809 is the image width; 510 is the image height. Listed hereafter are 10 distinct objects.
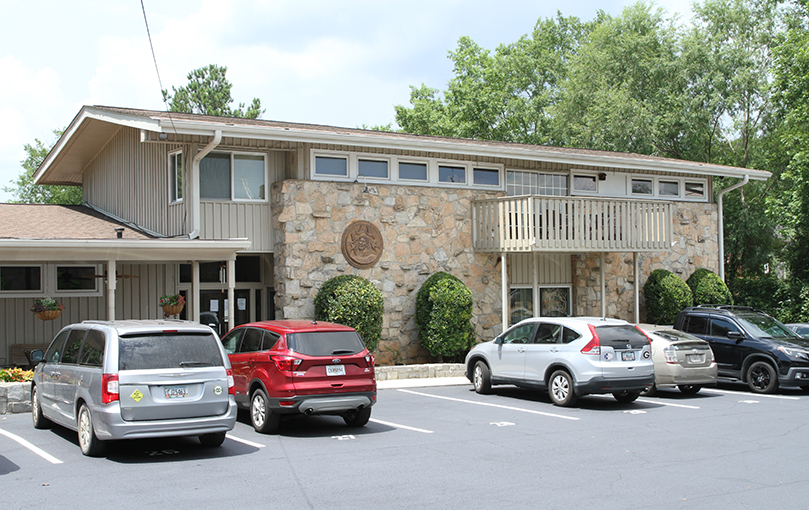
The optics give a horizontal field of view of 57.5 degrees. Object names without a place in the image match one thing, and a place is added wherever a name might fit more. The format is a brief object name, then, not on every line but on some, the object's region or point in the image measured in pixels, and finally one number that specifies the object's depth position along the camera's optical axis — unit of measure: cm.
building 1655
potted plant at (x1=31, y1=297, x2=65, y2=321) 1530
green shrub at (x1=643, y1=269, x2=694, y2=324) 2192
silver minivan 837
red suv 1009
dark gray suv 1455
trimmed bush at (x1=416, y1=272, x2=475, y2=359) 1802
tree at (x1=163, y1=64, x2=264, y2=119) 4550
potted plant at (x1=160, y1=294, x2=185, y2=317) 1586
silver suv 1252
